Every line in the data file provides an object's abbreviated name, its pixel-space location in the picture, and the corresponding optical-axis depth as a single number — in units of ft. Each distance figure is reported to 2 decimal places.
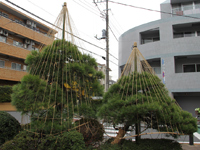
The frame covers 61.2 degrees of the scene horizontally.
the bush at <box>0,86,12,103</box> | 37.68
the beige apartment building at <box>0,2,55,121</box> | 42.84
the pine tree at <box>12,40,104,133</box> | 11.48
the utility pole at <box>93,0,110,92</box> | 37.83
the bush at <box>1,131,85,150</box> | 10.74
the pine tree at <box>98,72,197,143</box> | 10.82
